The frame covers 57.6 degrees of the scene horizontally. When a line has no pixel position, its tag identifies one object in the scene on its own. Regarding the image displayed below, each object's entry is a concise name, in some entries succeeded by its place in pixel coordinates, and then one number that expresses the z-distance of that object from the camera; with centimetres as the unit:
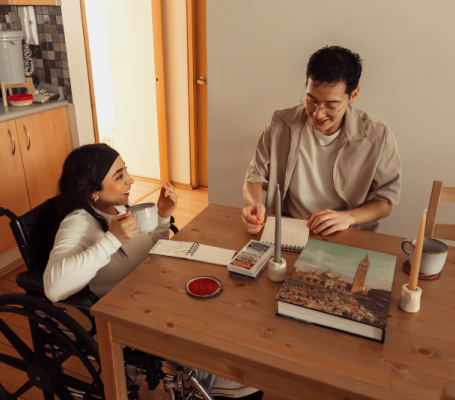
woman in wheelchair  120
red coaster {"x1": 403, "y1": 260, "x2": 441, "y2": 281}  116
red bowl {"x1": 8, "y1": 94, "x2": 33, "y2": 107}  265
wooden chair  152
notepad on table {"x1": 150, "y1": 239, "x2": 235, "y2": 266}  124
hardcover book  94
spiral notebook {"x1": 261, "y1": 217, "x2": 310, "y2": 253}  131
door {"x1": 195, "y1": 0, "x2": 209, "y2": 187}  334
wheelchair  118
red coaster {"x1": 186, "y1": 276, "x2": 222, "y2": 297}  108
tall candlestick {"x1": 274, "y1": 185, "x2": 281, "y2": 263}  103
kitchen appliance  261
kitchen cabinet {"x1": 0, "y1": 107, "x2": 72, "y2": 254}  247
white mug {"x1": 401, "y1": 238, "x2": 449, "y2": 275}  112
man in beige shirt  152
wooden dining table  84
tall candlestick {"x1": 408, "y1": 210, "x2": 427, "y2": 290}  92
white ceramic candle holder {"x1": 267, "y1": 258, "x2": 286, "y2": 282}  113
